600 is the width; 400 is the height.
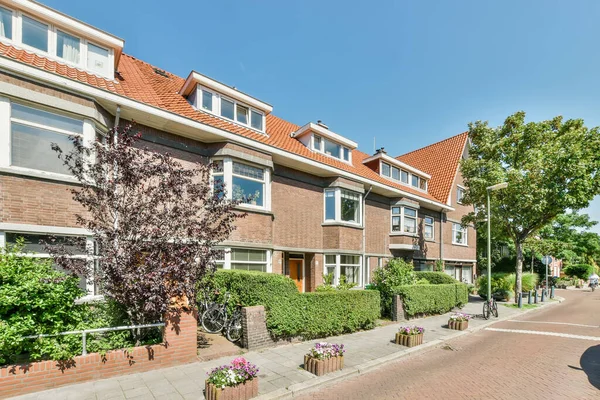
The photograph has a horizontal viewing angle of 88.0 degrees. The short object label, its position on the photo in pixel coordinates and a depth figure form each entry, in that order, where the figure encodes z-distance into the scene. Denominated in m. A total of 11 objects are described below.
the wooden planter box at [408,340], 9.48
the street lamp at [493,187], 15.08
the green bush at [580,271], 43.75
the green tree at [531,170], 16.98
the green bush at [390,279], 13.58
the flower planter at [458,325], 12.12
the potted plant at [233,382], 5.48
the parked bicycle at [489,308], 14.87
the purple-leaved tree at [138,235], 6.53
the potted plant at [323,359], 6.95
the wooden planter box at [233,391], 5.45
